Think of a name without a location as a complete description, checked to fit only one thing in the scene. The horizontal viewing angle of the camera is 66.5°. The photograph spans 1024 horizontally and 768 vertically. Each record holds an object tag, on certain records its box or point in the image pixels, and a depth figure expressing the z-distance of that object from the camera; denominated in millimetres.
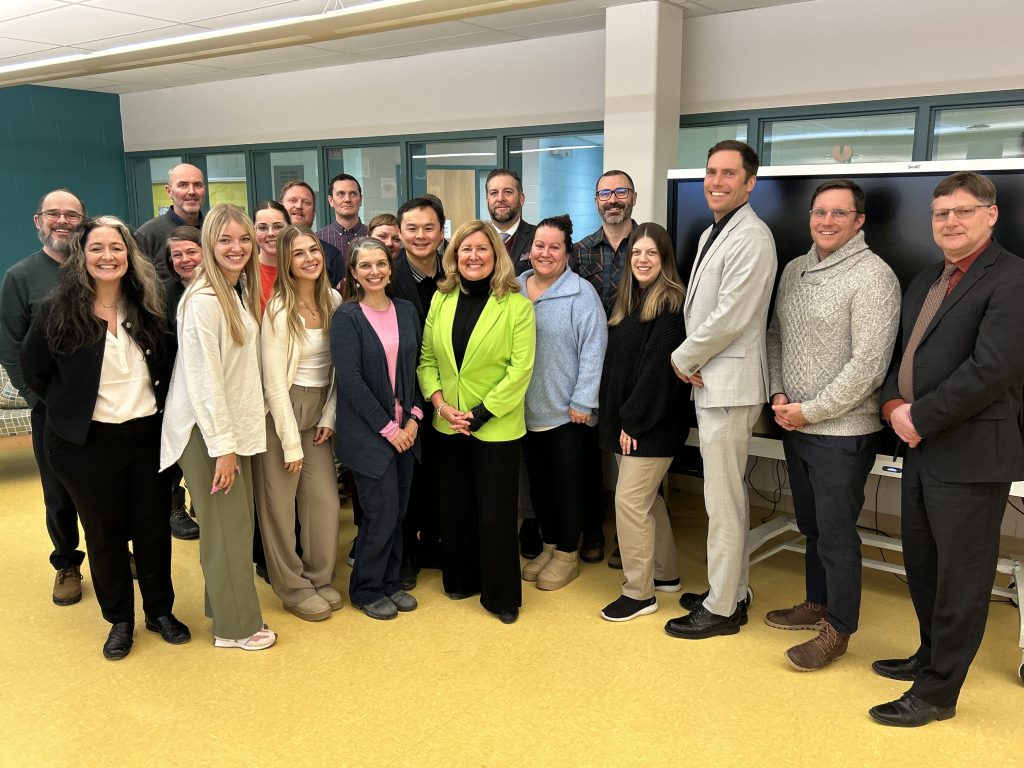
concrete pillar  5383
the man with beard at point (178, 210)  3732
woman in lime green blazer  3178
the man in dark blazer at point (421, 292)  3500
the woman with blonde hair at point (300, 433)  3057
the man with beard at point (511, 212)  4000
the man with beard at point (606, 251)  3785
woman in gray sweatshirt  3369
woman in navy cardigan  3139
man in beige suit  2854
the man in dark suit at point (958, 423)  2346
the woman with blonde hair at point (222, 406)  2754
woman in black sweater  3125
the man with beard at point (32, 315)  3111
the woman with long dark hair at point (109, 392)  2721
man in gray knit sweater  2709
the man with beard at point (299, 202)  4367
